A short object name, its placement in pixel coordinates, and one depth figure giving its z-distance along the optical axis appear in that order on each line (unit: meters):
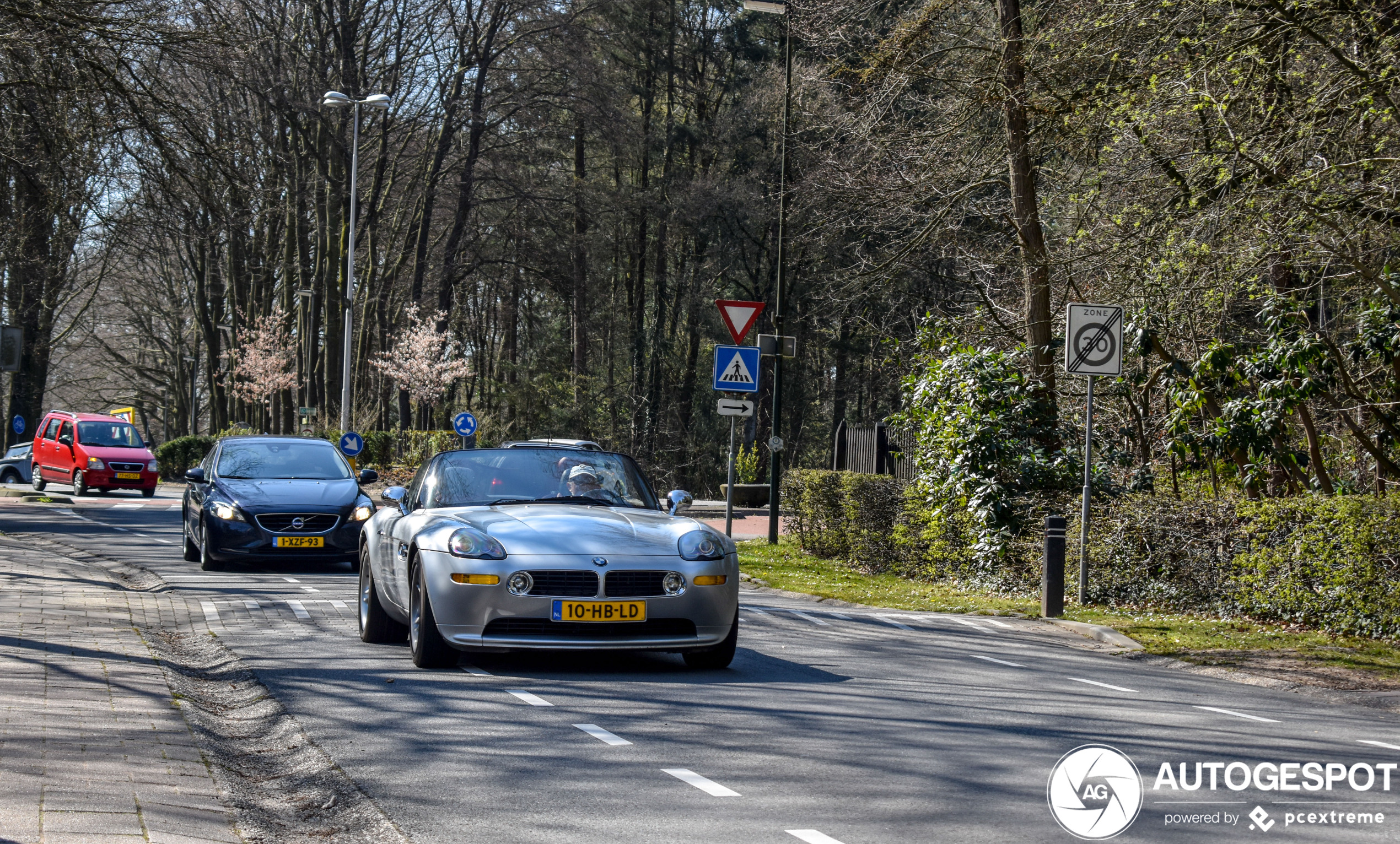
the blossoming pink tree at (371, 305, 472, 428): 51.50
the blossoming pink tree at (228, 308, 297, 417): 51.84
